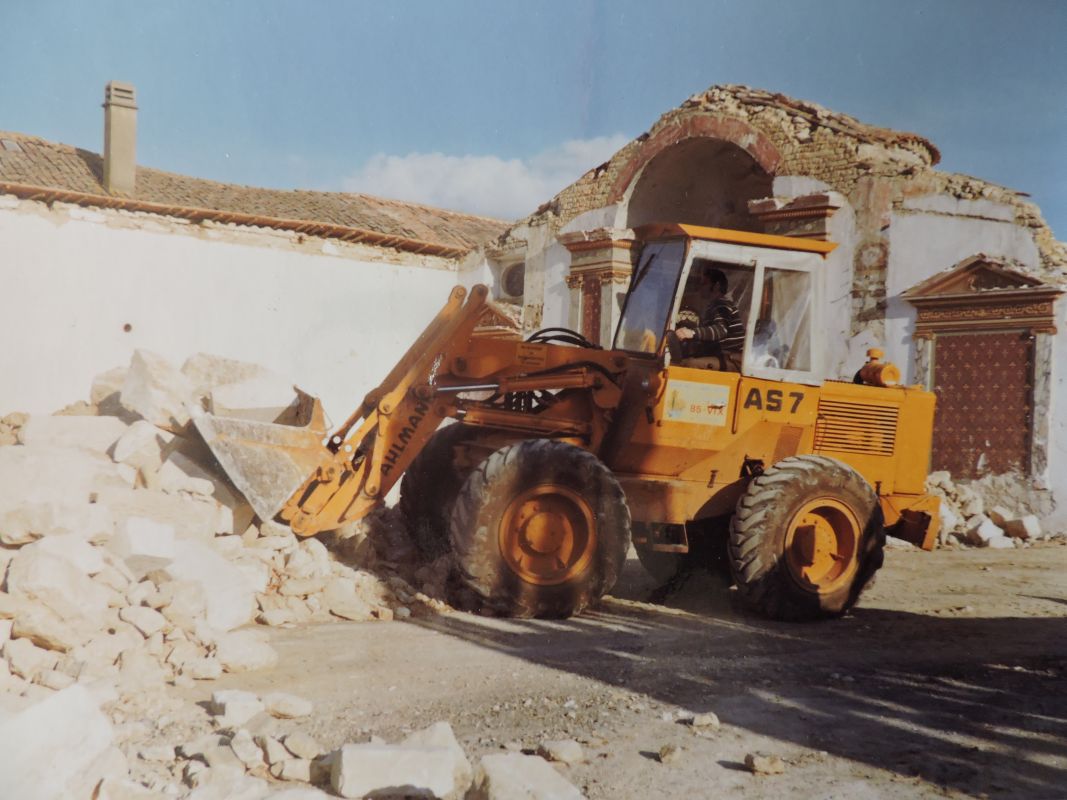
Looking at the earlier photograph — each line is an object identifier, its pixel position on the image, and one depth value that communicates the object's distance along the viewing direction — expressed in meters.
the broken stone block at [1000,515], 12.16
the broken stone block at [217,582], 5.80
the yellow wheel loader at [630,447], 6.72
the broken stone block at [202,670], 5.04
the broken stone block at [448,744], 3.79
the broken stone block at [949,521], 12.16
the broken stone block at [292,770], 3.83
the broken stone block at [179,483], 6.79
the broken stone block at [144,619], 5.25
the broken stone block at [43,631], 4.89
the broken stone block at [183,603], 5.43
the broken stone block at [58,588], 5.03
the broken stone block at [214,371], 8.32
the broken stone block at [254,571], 6.39
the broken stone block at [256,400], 7.83
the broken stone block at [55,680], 4.66
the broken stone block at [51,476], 5.94
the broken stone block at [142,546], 5.75
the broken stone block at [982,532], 11.98
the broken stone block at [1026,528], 11.94
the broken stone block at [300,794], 3.51
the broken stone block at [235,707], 4.29
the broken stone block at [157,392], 7.46
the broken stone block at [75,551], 5.28
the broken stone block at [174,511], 6.42
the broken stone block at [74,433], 7.29
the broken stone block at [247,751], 3.88
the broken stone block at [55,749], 3.53
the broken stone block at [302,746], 3.94
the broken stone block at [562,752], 4.11
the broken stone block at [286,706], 4.46
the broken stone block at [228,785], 3.59
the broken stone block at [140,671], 4.76
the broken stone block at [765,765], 4.11
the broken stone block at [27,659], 4.75
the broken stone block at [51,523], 5.63
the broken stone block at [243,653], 5.21
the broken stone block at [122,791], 3.53
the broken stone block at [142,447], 6.93
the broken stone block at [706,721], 4.61
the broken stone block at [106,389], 8.85
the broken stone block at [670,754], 4.18
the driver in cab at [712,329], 7.15
